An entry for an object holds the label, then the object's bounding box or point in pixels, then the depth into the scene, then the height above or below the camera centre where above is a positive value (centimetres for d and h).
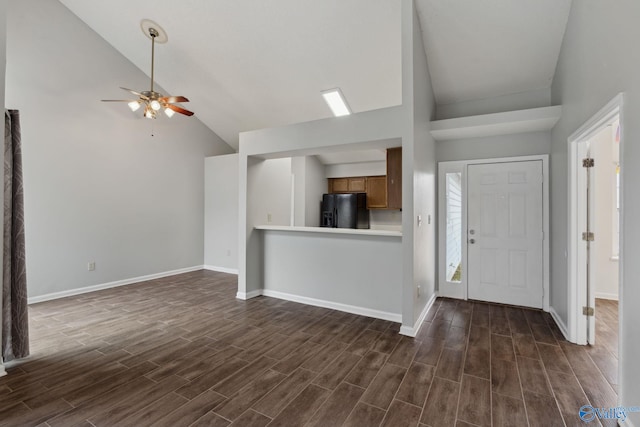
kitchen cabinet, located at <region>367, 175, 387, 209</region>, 657 +44
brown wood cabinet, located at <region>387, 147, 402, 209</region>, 456 +56
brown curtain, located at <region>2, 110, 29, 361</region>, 238 -37
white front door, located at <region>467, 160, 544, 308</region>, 389 -30
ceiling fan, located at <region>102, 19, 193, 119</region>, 386 +152
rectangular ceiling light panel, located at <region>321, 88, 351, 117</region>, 464 +183
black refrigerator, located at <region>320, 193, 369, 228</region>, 653 +0
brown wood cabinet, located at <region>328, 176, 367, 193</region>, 682 +64
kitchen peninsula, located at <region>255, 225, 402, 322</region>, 347 -76
